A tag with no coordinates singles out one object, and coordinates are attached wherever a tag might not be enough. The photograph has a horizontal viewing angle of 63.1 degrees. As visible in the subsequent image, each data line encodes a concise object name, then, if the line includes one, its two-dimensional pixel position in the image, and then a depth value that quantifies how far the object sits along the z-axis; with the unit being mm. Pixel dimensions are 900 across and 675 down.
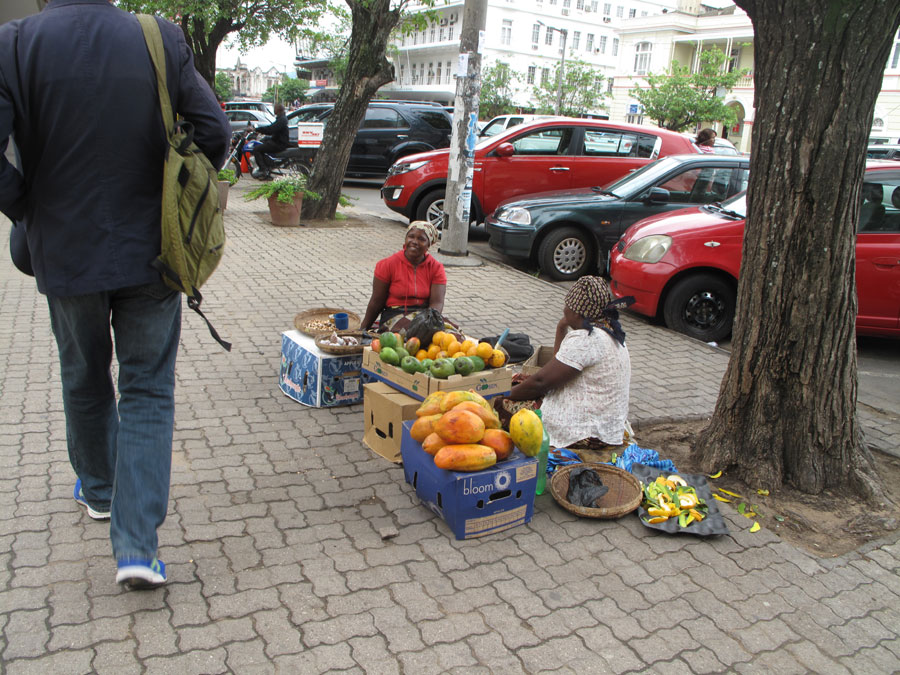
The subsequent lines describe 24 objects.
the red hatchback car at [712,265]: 6531
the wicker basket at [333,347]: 4527
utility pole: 9047
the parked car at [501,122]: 18384
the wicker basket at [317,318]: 5020
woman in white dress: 4059
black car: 16484
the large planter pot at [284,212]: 11070
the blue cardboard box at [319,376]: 4566
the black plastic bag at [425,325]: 4371
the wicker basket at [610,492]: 3514
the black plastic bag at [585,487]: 3604
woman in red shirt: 4977
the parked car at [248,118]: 22656
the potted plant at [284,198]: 10992
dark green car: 8773
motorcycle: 16719
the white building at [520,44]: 65375
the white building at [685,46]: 54438
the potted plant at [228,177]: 11965
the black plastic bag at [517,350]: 5430
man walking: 2334
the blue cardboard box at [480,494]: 3205
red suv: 10797
